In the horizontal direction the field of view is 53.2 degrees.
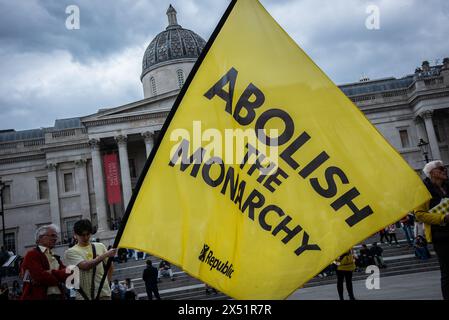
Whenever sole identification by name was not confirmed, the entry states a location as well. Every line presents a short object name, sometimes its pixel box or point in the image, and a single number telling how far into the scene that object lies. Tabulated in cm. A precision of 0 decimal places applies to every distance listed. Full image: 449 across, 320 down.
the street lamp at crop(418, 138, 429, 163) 4085
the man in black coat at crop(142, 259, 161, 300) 1467
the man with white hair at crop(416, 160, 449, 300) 458
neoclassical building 3859
